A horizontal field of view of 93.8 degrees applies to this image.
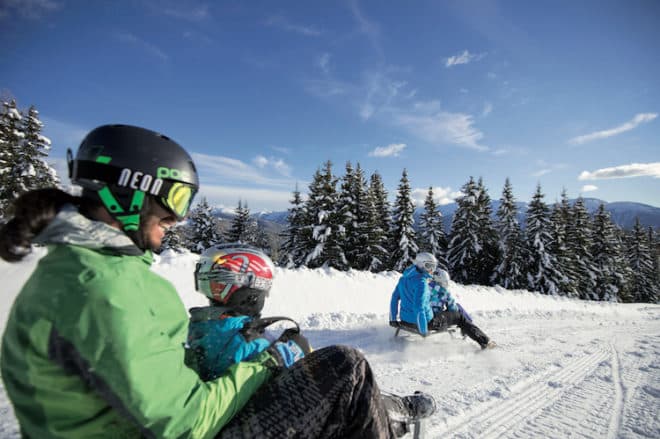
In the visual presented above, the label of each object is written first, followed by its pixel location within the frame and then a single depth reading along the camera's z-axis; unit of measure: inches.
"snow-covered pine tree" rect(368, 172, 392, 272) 1011.9
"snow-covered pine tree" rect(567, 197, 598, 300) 1144.7
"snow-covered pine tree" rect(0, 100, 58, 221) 711.7
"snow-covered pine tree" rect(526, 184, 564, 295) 1034.7
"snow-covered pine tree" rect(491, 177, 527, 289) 1075.9
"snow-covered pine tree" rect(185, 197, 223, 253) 1302.9
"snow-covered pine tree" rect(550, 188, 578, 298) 1048.2
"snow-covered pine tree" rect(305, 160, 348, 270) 922.1
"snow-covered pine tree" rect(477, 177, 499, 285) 1143.6
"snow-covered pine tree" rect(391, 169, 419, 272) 1047.0
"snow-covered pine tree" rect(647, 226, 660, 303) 1417.4
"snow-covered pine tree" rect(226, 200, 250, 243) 1252.5
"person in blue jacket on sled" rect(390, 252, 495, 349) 227.8
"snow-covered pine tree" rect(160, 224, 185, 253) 1154.5
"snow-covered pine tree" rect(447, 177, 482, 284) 1126.4
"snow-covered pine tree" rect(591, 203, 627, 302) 1161.4
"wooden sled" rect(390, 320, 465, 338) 232.1
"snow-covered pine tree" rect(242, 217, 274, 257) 1315.2
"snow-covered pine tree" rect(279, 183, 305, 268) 1004.6
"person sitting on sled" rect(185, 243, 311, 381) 81.1
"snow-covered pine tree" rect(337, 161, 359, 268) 981.8
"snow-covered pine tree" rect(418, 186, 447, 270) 1162.6
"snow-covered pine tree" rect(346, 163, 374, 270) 1004.6
